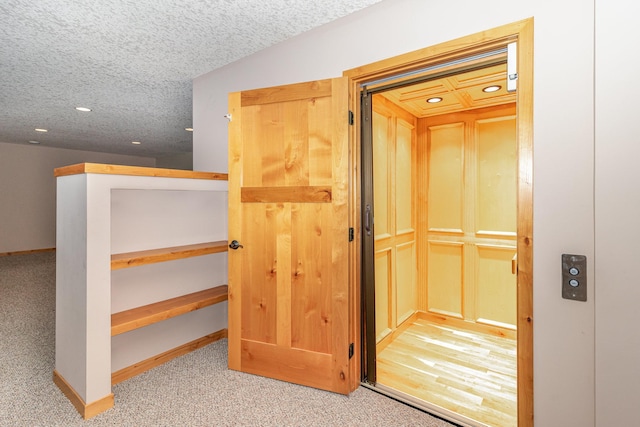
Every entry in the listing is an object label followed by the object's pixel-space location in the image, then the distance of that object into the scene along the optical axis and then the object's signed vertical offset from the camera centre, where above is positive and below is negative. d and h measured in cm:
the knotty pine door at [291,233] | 216 -15
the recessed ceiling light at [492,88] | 278 +104
